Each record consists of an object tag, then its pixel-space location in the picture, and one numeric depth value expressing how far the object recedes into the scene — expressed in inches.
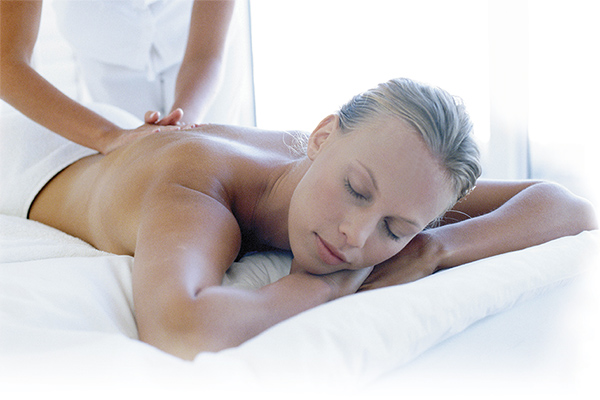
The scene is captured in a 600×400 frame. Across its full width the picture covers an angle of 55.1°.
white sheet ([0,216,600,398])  23.2
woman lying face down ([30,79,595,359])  32.5
